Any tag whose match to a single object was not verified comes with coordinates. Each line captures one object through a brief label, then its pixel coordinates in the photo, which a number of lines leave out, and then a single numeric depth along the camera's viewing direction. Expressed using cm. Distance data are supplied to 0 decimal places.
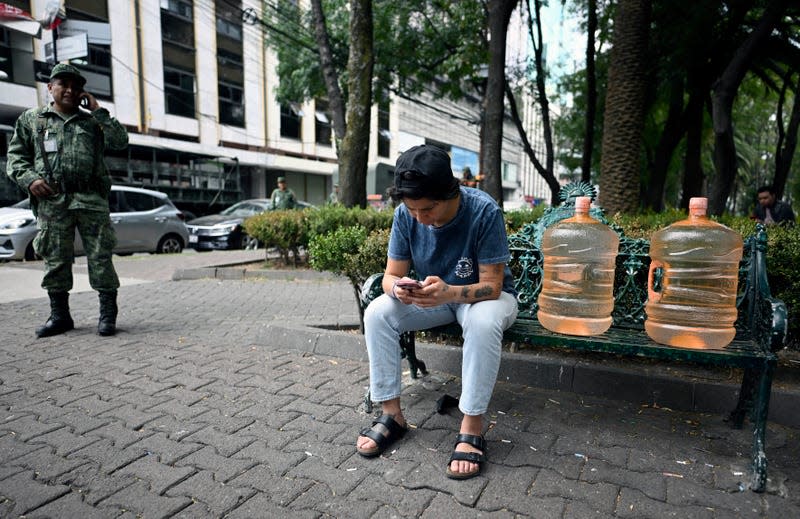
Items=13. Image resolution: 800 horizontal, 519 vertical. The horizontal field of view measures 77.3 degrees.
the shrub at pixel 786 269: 296
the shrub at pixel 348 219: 706
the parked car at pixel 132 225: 938
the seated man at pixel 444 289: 232
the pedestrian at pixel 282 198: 1292
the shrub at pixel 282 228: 798
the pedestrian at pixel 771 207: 870
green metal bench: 217
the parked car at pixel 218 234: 1343
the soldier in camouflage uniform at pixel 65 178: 421
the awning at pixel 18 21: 1574
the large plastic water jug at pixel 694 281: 268
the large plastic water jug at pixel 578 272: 296
